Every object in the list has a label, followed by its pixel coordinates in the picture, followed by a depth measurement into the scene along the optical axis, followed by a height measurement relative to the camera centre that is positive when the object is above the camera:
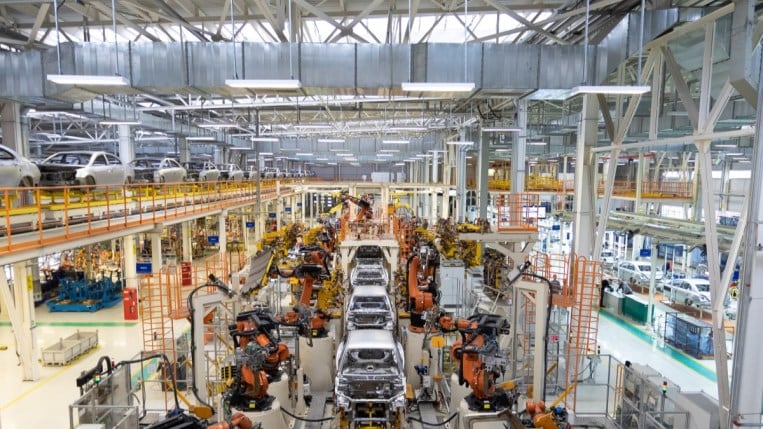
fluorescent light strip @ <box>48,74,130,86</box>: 6.73 +1.46
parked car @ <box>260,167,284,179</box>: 34.92 +0.08
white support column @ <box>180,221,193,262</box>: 20.34 -3.33
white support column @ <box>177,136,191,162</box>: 25.08 +1.31
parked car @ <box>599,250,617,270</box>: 21.95 -4.22
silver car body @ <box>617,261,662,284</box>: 19.98 -4.42
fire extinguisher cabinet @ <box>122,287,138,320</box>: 11.74 -3.49
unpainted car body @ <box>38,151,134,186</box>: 11.91 +0.12
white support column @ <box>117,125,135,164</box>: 17.83 +1.24
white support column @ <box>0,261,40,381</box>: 10.70 -3.73
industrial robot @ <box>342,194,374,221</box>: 15.45 -1.14
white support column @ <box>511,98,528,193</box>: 15.68 +0.94
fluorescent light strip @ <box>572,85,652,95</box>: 6.65 +1.35
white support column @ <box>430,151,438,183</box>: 31.56 +0.52
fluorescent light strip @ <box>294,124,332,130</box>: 26.56 +3.04
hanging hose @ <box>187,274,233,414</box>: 6.91 -2.01
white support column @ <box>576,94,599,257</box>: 10.80 -0.11
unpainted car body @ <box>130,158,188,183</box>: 17.73 +0.16
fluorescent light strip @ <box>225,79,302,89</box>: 6.85 +1.45
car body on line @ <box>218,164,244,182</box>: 25.62 +0.10
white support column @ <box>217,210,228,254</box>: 18.66 -2.24
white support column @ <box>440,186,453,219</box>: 25.34 -1.43
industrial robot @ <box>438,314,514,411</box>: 6.85 -2.93
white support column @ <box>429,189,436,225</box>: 27.51 -1.89
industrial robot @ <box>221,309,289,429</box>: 6.65 -3.05
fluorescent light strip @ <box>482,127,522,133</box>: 14.19 +1.55
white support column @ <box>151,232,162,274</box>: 15.05 -2.69
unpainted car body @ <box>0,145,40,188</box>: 9.48 +0.06
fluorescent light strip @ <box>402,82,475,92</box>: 7.04 +1.46
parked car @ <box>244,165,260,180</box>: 34.86 +0.22
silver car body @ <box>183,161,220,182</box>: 21.80 +0.17
